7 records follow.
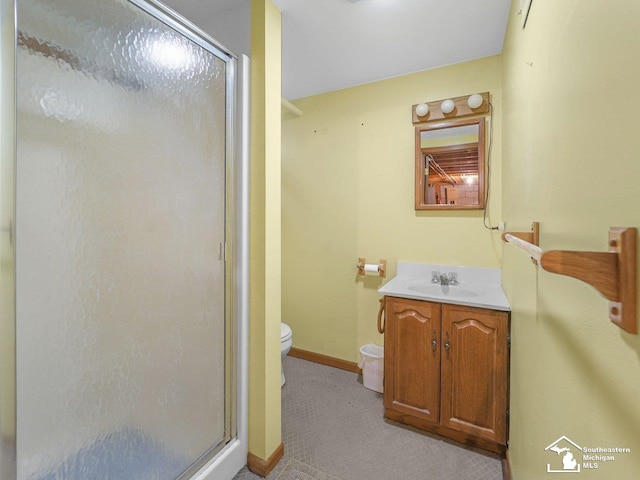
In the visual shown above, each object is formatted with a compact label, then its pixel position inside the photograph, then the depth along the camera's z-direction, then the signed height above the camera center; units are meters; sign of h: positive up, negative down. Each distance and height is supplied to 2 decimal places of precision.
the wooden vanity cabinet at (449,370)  1.62 -0.76
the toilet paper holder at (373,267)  2.37 -0.20
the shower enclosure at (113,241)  0.85 +0.01
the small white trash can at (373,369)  2.25 -0.99
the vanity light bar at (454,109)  2.05 +0.97
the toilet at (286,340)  2.10 -0.71
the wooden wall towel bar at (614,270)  0.39 -0.04
